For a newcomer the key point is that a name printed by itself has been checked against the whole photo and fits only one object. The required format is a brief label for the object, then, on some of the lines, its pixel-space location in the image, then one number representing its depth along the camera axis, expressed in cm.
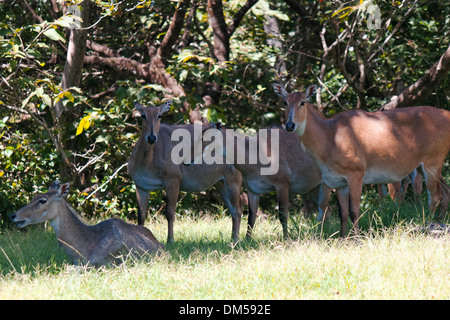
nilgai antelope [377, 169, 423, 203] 2097
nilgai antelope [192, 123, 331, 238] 1908
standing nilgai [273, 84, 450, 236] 1712
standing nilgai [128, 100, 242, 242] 1934
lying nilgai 1488
